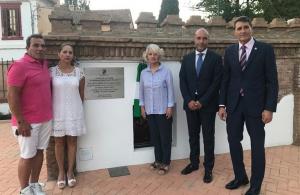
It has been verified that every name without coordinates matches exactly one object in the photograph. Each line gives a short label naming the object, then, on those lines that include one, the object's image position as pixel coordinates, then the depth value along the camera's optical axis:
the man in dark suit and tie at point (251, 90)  2.66
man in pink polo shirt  2.43
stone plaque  3.28
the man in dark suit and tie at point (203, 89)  3.09
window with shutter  13.38
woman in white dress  2.88
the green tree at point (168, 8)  10.64
